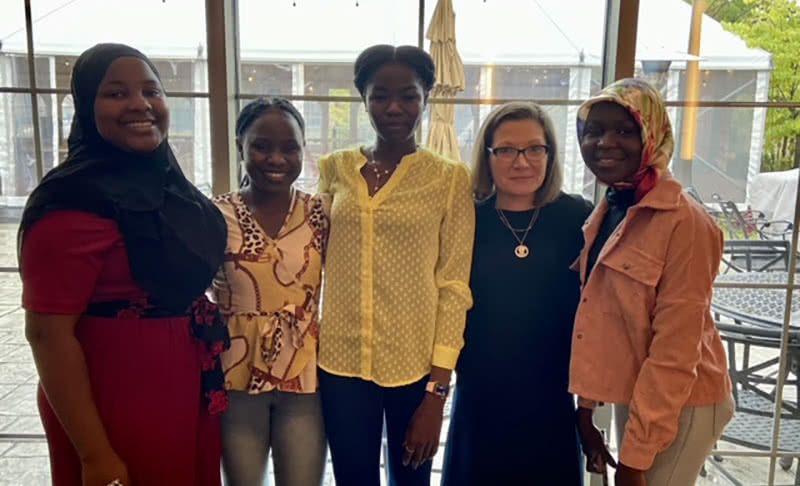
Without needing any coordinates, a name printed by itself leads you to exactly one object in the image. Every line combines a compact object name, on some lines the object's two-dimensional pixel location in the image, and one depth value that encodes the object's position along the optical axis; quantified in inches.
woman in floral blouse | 54.4
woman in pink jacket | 45.6
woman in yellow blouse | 54.9
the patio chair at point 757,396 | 80.2
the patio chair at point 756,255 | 79.5
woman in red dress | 42.4
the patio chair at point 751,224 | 79.3
